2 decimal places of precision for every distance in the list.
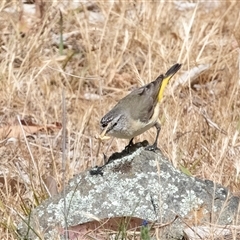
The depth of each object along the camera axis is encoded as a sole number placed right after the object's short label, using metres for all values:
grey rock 6.15
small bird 7.27
